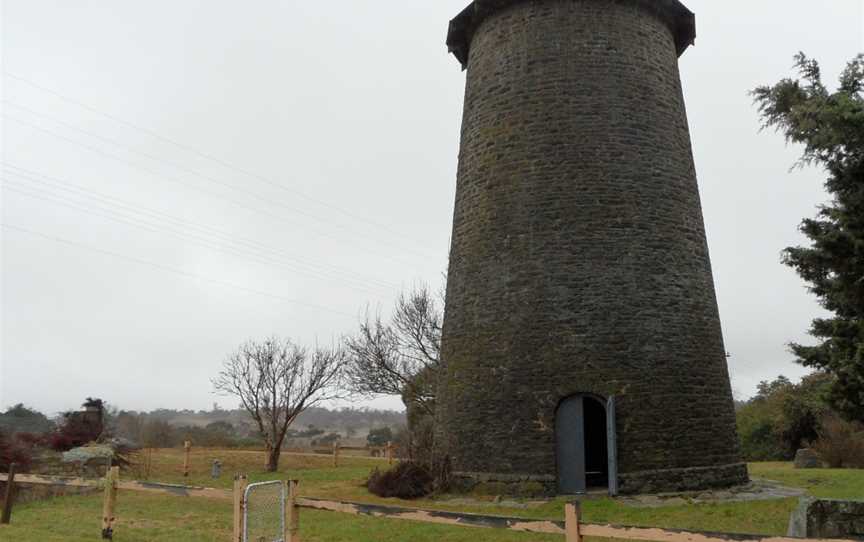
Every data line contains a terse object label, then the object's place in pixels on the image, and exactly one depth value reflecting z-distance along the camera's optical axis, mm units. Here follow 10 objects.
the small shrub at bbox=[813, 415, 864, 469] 20297
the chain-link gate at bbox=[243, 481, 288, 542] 7016
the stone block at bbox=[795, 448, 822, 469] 20875
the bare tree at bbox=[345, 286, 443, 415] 28344
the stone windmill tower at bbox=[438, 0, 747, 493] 13047
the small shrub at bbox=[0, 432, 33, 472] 14430
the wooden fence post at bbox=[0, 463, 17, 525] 10205
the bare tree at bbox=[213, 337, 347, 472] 26391
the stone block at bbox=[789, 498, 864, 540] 6965
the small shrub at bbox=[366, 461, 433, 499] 14002
